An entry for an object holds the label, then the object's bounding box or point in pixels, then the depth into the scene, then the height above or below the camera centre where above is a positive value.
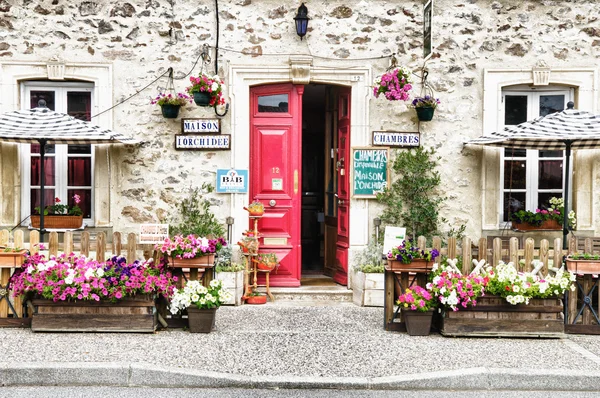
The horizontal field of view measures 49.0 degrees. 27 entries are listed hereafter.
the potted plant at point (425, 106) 8.62 +1.05
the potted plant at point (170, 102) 8.52 +1.07
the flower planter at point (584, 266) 6.71 -0.81
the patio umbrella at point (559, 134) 7.67 +0.63
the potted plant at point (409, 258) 6.74 -0.74
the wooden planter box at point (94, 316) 6.45 -1.29
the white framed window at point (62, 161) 8.84 +0.31
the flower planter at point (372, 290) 8.29 -1.31
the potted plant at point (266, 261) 8.56 -0.99
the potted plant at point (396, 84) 8.38 +1.30
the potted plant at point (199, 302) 6.50 -1.16
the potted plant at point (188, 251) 6.77 -0.69
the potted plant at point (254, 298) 8.38 -1.44
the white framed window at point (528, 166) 9.16 +0.29
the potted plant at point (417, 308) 6.52 -1.21
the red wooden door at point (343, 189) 9.08 -0.05
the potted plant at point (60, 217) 8.55 -0.43
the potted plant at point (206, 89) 8.27 +1.20
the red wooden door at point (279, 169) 8.96 +0.22
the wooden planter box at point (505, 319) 6.51 -1.31
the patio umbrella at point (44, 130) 7.63 +0.64
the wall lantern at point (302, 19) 8.63 +2.18
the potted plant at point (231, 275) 8.23 -1.14
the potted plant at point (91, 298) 6.39 -1.12
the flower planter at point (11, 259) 6.60 -0.76
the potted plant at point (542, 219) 8.87 -0.43
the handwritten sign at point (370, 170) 8.88 +0.21
